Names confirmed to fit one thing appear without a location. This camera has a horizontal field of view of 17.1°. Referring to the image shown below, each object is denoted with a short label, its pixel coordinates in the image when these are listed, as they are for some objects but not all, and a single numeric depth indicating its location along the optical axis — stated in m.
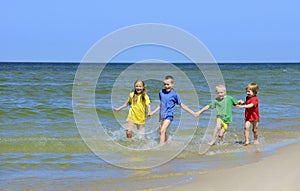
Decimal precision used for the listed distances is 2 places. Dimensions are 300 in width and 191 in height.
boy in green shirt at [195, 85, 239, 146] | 17.93
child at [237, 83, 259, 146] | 18.27
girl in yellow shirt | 18.56
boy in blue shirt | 17.32
